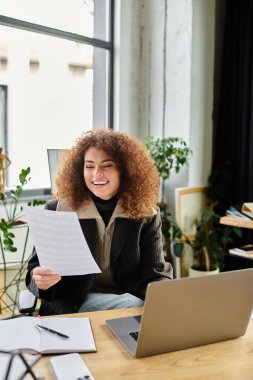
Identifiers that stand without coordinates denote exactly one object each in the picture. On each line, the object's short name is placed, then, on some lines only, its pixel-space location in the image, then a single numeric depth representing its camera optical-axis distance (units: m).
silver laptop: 0.90
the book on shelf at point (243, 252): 2.58
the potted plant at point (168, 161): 3.09
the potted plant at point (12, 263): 2.72
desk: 0.88
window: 3.11
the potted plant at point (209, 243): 3.10
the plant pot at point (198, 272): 3.06
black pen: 1.02
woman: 1.54
